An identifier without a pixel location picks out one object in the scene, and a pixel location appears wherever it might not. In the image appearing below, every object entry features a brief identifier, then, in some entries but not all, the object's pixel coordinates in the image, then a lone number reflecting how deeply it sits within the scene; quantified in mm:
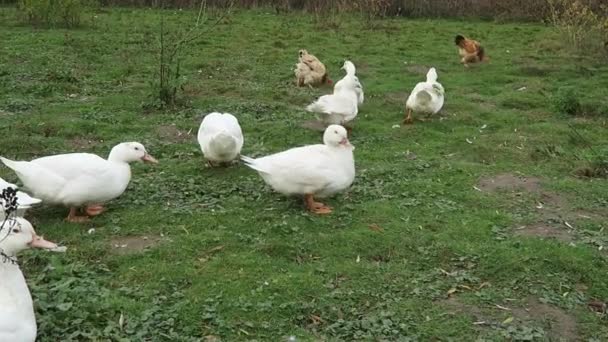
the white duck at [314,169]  5801
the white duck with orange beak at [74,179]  5426
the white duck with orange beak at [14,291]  3557
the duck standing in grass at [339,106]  8578
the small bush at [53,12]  16953
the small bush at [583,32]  14570
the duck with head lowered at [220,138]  6664
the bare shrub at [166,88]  9656
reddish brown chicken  14469
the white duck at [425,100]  9336
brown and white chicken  11773
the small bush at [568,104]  10445
